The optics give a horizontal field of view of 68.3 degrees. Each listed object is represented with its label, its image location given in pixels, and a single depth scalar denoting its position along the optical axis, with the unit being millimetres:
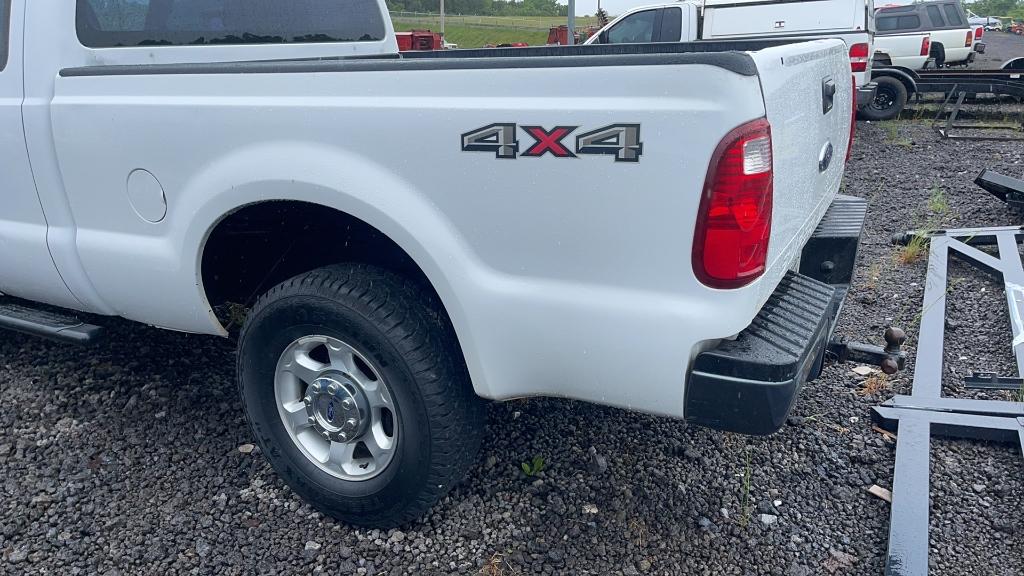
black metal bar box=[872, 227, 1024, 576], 2303
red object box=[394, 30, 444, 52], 16062
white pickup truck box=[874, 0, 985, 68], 17703
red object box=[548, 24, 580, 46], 26239
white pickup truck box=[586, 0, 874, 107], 11500
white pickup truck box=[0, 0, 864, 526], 1786
